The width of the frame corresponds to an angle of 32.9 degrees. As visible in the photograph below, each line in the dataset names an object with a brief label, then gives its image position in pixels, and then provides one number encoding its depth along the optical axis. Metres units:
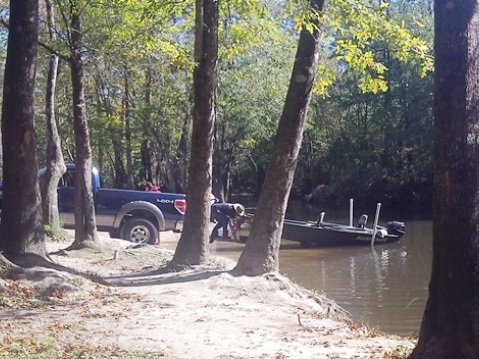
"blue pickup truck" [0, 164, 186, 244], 19.56
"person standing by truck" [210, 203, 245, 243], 23.59
